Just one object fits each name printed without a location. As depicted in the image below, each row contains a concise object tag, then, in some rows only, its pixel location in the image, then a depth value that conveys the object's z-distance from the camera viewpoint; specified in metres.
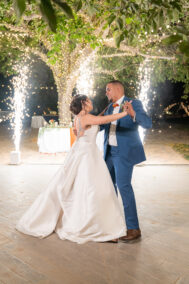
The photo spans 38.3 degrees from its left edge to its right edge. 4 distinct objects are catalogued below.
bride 3.06
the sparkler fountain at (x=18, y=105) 8.05
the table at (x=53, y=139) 9.92
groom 3.12
